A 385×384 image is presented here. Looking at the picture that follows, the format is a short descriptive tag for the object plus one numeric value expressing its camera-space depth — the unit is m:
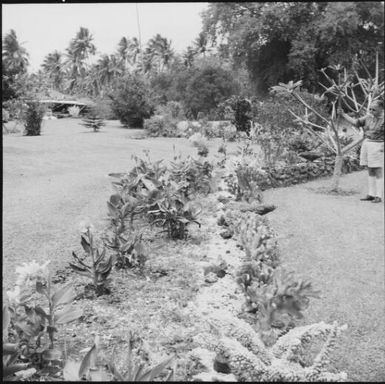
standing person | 7.34
